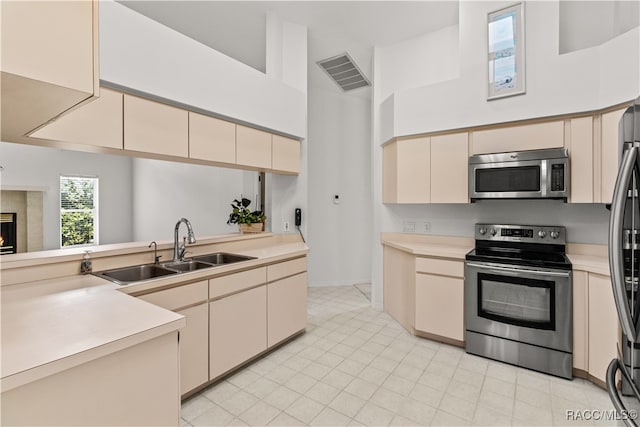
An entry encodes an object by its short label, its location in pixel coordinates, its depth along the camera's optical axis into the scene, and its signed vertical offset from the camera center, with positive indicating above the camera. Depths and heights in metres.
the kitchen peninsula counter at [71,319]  0.86 -0.41
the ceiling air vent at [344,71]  4.13 +2.00
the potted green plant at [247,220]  3.28 -0.10
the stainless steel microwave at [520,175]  2.52 +0.30
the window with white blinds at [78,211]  6.18 +0.00
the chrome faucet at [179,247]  2.29 -0.29
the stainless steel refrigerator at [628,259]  1.16 -0.20
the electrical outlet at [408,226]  3.65 -0.20
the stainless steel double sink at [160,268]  2.02 -0.42
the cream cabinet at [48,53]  0.64 +0.36
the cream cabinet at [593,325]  2.13 -0.84
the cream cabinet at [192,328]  1.91 -0.78
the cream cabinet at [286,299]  2.66 -0.83
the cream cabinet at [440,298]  2.77 -0.84
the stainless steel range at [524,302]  2.32 -0.76
